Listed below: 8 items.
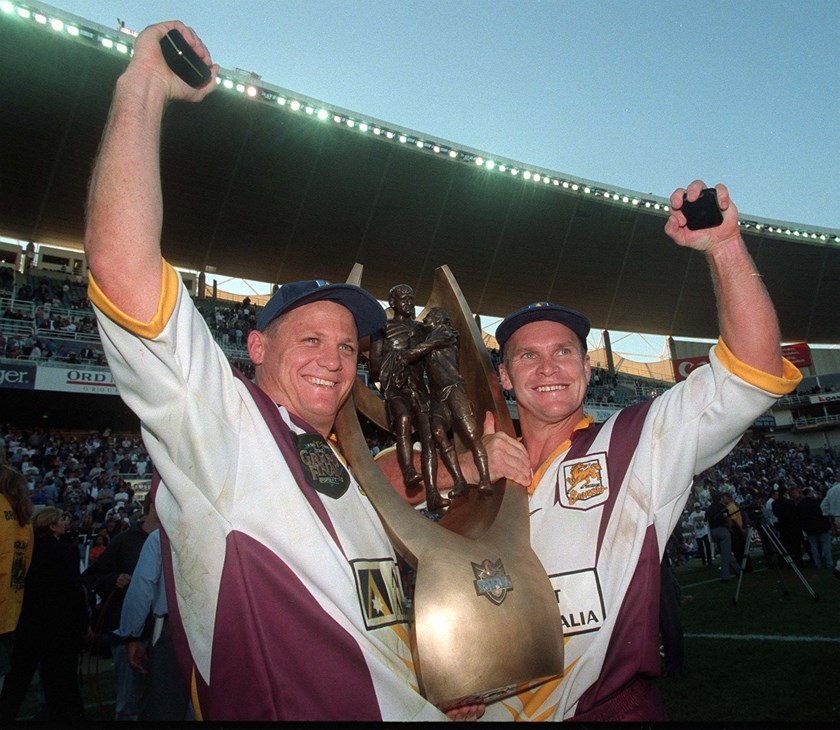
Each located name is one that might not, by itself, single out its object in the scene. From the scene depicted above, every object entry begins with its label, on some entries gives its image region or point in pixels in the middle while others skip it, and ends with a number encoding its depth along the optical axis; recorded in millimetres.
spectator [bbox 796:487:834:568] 10492
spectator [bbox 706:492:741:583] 10266
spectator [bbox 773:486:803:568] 10789
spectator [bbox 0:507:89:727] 3955
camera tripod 7878
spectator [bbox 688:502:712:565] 14023
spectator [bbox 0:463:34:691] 3592
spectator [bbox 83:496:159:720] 4602
